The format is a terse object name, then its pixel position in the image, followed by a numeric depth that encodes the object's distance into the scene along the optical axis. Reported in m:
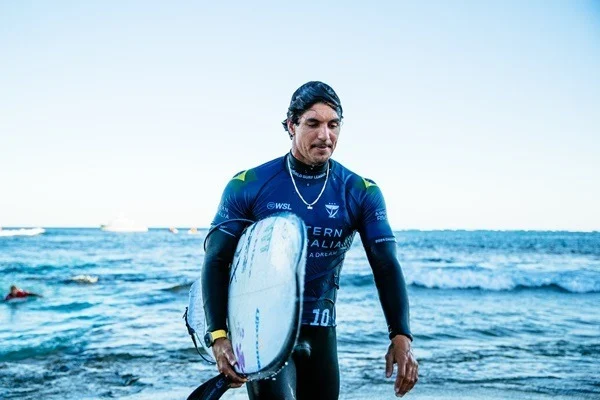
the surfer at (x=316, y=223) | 2.66
